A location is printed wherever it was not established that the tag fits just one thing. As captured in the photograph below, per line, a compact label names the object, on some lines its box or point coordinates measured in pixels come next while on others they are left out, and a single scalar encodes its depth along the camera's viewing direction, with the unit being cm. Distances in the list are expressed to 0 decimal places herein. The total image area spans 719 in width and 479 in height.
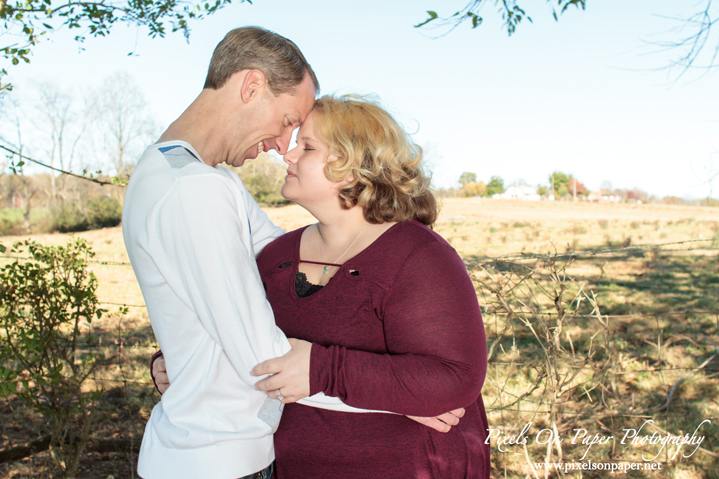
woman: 141
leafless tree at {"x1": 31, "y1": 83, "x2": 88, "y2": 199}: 4150
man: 123
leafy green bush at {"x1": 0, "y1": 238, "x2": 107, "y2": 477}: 318
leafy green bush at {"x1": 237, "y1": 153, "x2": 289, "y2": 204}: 3788
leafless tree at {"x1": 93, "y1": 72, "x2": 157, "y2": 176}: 4391
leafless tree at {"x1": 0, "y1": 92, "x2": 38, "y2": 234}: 3074
